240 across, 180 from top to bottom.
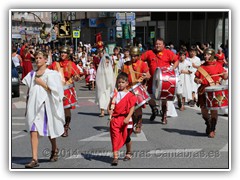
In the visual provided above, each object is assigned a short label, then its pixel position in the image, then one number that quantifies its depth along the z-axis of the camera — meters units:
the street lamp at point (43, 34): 43.45
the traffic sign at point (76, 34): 30.67
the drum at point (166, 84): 10.64
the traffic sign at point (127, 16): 25.46
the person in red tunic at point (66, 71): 10.53
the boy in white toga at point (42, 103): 7.72
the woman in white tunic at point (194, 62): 15.72
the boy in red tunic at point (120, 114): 7.97
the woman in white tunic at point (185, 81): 15.41
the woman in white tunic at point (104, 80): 13.66
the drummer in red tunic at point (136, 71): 10.81
